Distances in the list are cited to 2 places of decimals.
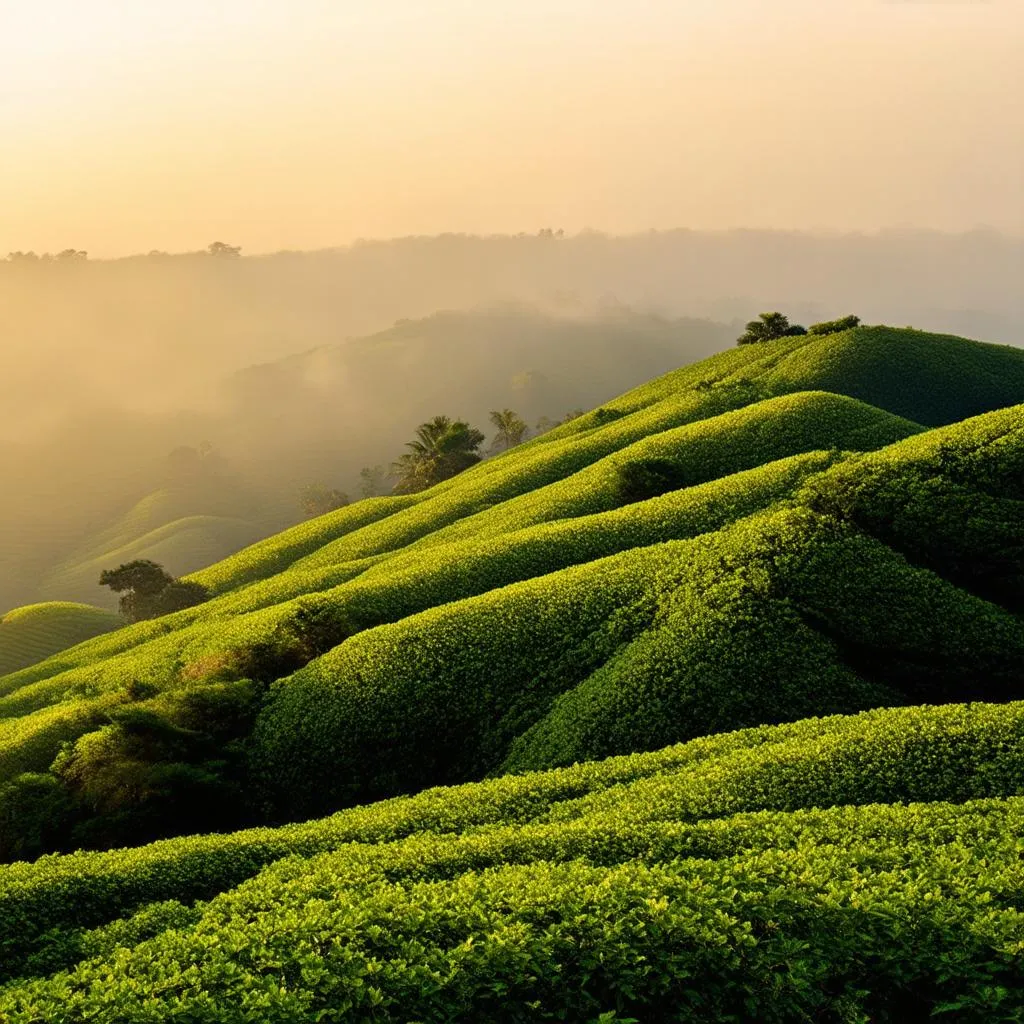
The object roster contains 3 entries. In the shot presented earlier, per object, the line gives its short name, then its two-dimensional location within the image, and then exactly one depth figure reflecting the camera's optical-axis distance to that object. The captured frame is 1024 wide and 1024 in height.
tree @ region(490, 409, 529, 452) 166.79
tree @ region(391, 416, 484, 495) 113.06
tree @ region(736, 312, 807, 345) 104.06
